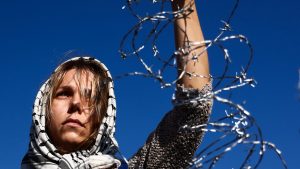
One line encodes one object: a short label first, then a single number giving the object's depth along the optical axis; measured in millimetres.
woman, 1000
